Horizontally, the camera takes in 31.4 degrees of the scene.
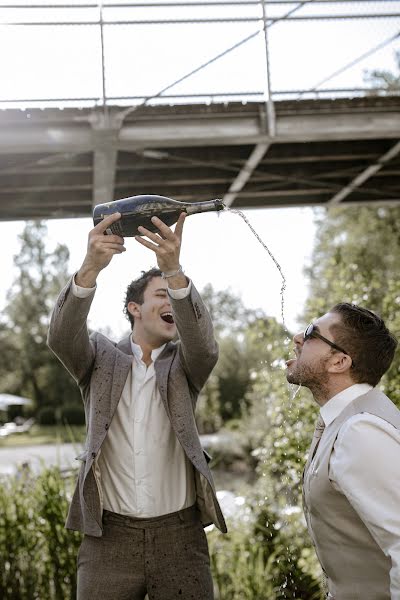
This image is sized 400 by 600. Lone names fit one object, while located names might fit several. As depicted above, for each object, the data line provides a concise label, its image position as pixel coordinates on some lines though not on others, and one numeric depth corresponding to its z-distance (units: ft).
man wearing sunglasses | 6.30
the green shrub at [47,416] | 142.72
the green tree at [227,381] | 89.04
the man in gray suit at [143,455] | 9.26
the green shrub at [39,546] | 15.71
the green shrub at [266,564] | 16.38
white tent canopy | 126.97
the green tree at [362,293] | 15.48
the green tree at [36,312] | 145.38
